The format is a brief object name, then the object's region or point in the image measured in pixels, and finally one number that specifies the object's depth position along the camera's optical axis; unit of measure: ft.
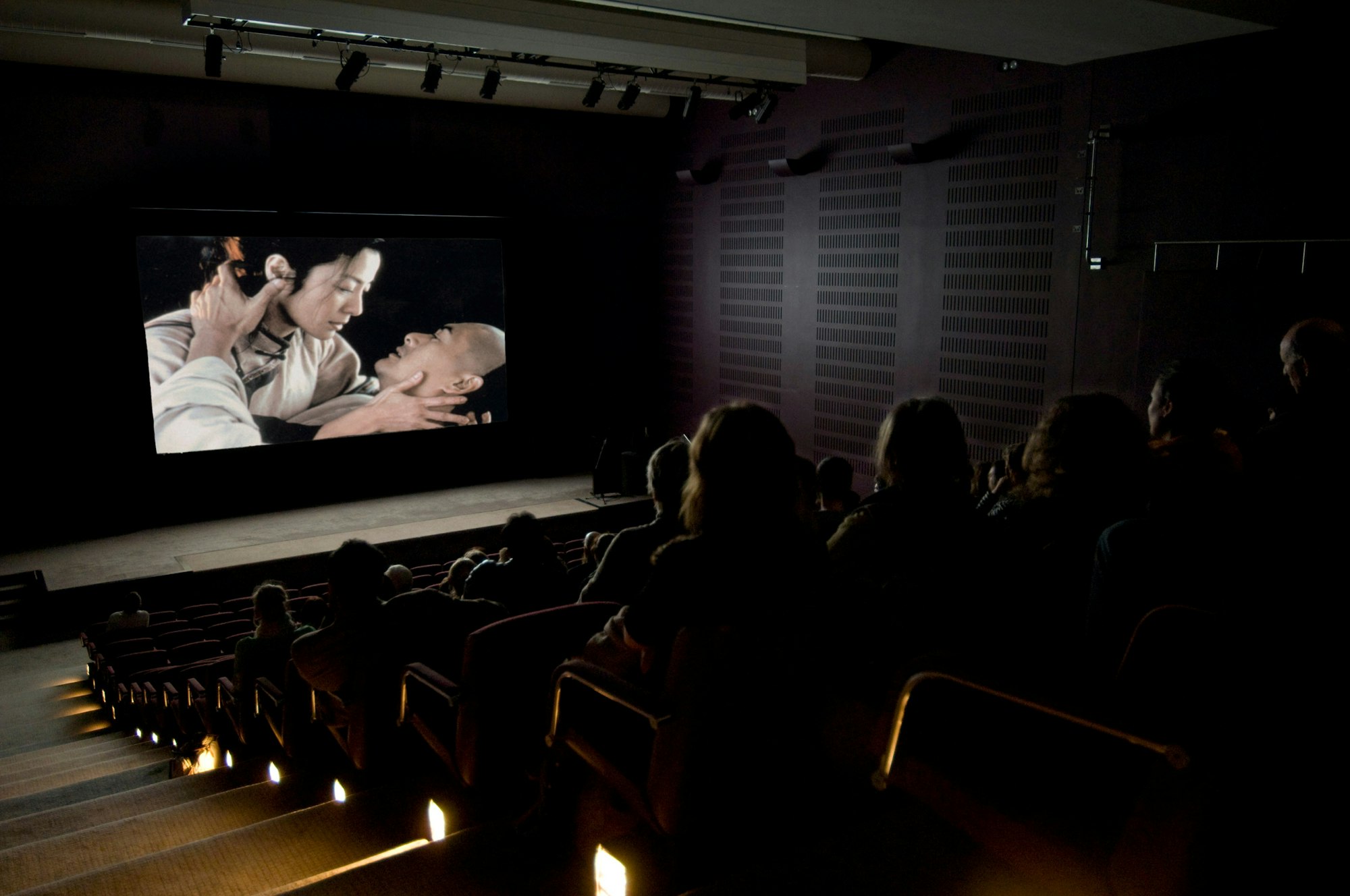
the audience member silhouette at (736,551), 6.42
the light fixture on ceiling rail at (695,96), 26.78
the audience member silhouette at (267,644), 12.96
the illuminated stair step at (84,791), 12.76
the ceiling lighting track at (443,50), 21.62
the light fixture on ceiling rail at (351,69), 23.07
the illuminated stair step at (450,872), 7.01
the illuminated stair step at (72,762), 14.44
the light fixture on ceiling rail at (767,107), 26.71
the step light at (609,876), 6.68
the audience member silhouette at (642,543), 8.91
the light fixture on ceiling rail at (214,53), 21.15
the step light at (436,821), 8.62
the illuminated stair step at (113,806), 11.09
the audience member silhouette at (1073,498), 7.88
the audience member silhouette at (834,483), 14.69
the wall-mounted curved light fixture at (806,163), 28.32
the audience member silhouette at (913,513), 7.35
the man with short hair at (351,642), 9.47
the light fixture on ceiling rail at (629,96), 26.78
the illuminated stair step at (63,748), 15.57
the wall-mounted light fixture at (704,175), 32.19
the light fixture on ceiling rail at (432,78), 24.20
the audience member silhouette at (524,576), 11.19
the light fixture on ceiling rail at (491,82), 24.89
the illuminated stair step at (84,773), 13.66
